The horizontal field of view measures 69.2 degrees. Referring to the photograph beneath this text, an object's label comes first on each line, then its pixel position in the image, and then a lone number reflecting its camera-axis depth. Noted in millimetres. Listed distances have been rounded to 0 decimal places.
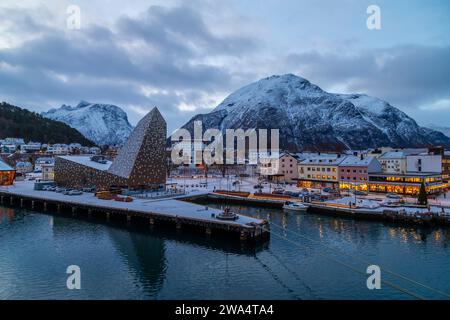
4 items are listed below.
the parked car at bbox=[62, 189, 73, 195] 64312
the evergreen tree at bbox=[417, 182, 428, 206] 50147
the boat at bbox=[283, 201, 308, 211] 54447
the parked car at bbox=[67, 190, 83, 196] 62931
